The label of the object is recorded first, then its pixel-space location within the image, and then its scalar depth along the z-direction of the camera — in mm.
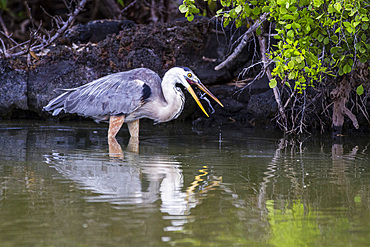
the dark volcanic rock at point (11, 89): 19000
